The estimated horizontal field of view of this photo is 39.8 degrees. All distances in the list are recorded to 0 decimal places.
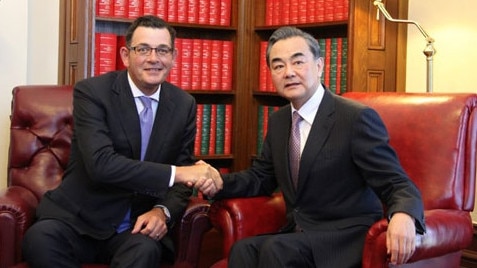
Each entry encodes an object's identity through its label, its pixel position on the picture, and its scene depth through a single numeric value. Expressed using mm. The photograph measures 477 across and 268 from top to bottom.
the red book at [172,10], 3896
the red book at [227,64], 4062
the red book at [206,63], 4004
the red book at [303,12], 3812
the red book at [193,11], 3961
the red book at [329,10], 3678
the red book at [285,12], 3914
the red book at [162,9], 3859
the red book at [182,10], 3930
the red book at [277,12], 3961
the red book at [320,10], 3721
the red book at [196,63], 3977
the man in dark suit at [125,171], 2330
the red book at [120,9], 3748
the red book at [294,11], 3864
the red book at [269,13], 4015
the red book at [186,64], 3951
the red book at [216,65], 4027
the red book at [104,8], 3703
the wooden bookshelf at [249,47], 3443
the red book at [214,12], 4016
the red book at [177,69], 3928
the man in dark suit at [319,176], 2096
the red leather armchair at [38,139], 2828
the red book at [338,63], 3658
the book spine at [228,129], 4117
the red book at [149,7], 3822
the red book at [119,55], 3740
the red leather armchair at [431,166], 2340
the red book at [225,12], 4043
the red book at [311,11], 3773
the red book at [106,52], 3682
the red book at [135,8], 3781
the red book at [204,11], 3990
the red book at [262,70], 4039
